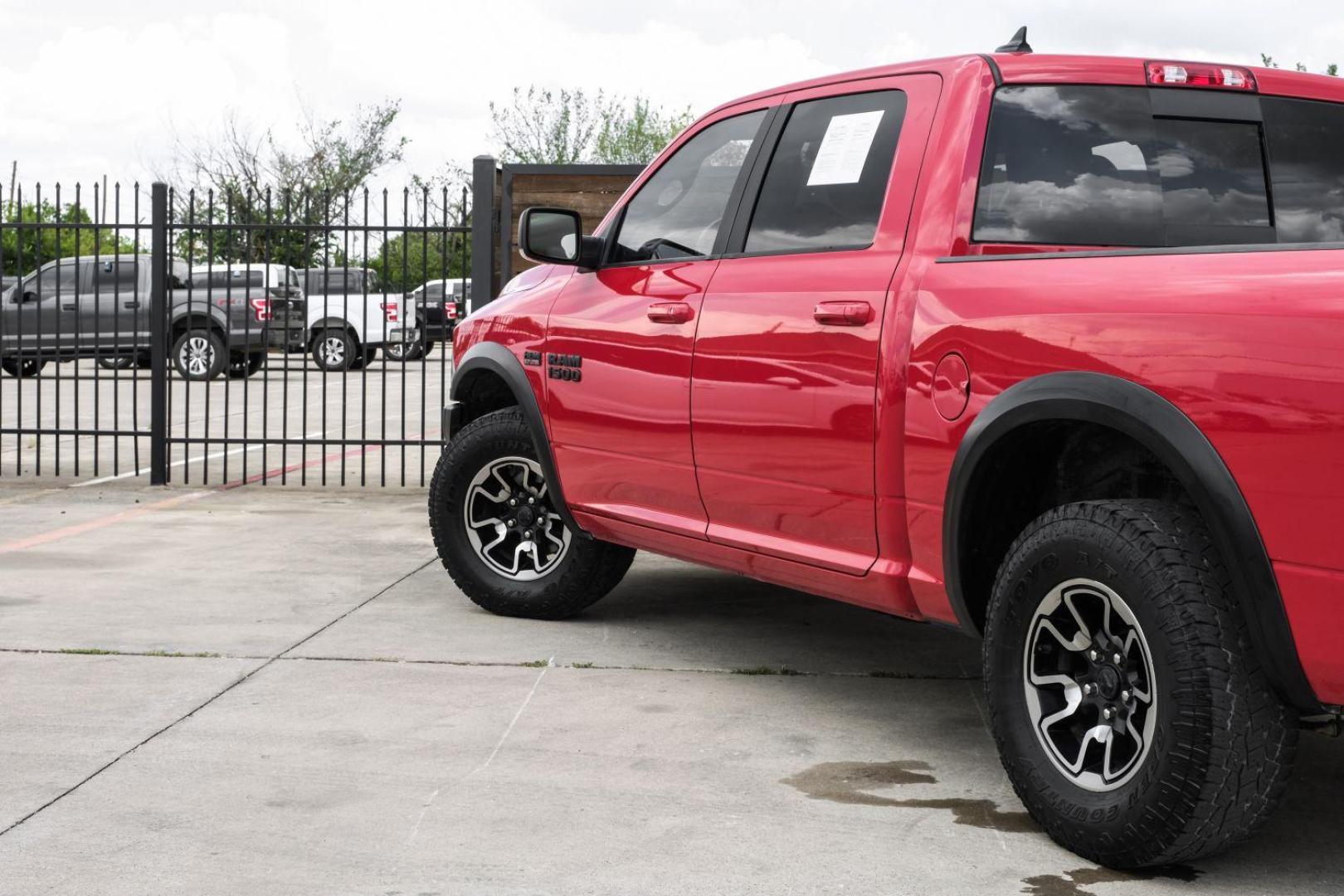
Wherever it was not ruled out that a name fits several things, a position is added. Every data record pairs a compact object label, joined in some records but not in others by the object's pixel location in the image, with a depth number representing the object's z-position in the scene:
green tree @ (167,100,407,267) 46.44
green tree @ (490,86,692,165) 51.97
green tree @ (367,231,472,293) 35.97
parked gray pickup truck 20.38
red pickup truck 3.09
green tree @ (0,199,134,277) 37.75
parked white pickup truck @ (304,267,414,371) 24.83
